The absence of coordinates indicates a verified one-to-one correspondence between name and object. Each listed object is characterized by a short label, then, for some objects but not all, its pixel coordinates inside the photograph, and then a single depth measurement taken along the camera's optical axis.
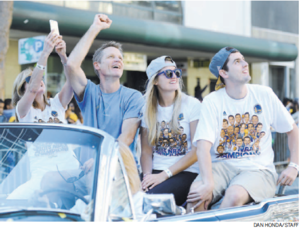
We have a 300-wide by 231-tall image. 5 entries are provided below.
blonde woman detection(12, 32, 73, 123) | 4.04
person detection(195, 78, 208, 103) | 18.57
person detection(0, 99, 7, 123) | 7.58
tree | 8.45
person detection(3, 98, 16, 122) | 8.25
